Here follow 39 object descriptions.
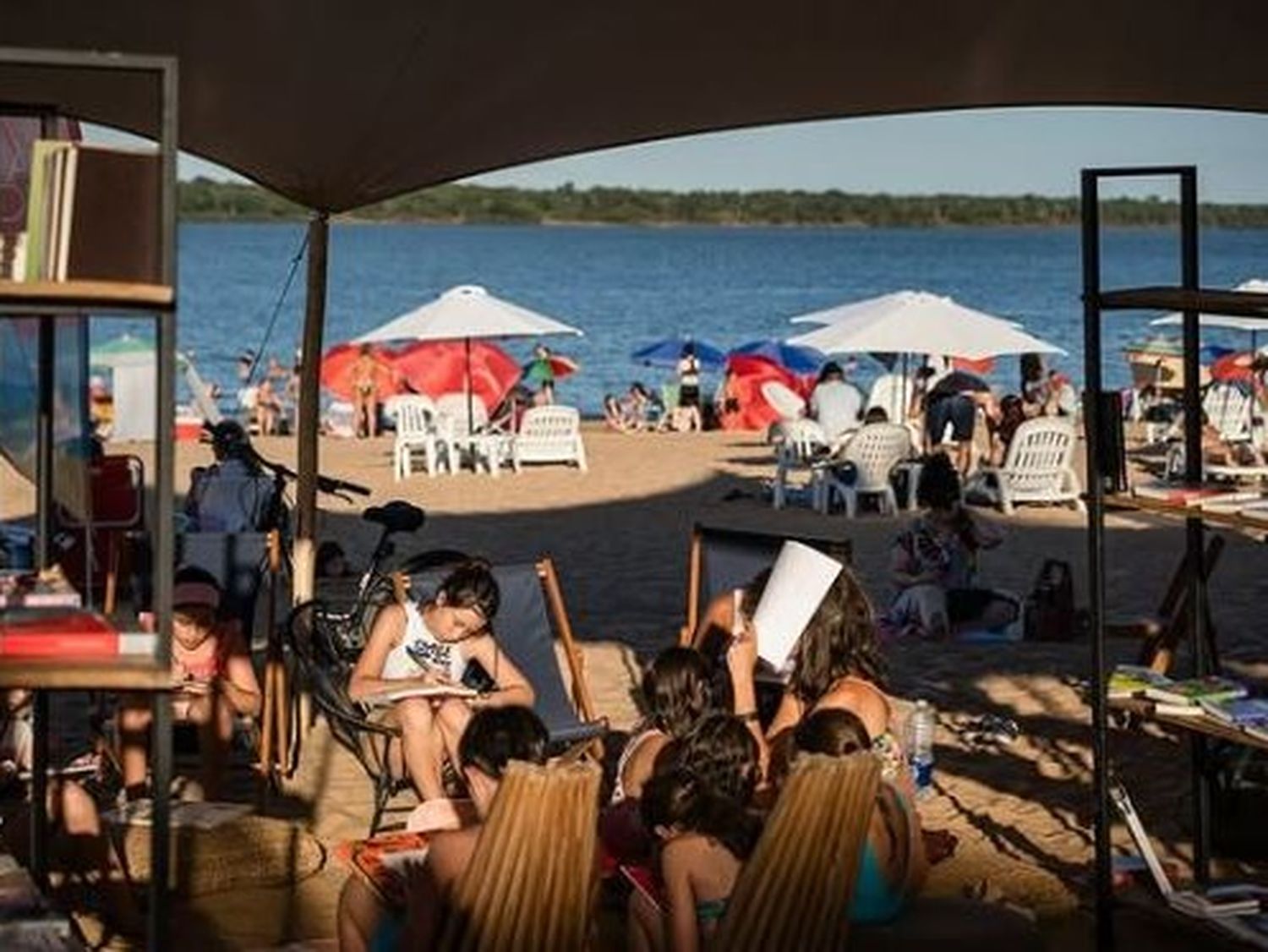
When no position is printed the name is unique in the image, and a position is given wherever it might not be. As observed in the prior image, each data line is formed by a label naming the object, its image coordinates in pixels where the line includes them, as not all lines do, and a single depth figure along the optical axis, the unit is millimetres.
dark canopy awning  6461
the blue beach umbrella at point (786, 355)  27188
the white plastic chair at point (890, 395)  21391
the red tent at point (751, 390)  24234
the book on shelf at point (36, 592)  3986
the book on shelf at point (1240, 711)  5391
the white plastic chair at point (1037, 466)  15195
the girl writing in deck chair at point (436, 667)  6402
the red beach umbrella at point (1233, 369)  21469
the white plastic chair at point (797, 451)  16078
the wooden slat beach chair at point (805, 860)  4250
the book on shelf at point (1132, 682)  5664
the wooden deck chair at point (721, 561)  7609
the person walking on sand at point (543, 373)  25266
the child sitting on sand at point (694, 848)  4527
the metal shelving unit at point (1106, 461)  5387
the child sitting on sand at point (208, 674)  6918
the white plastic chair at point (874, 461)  15164
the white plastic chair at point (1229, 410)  19219
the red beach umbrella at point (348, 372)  24656
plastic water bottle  7082
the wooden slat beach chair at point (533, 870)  3986
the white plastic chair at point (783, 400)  22953
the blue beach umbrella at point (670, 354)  28297
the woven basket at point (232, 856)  6059
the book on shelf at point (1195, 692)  5559
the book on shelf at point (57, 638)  3553
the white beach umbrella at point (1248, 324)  17670
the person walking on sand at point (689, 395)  23781
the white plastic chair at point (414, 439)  17875
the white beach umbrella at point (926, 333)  17344
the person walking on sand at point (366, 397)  23641
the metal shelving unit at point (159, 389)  3387
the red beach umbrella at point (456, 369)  23906
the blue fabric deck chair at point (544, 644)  6980
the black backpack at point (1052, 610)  9938
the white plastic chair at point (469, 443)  17875
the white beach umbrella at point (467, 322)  20281
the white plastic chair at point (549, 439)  18188
